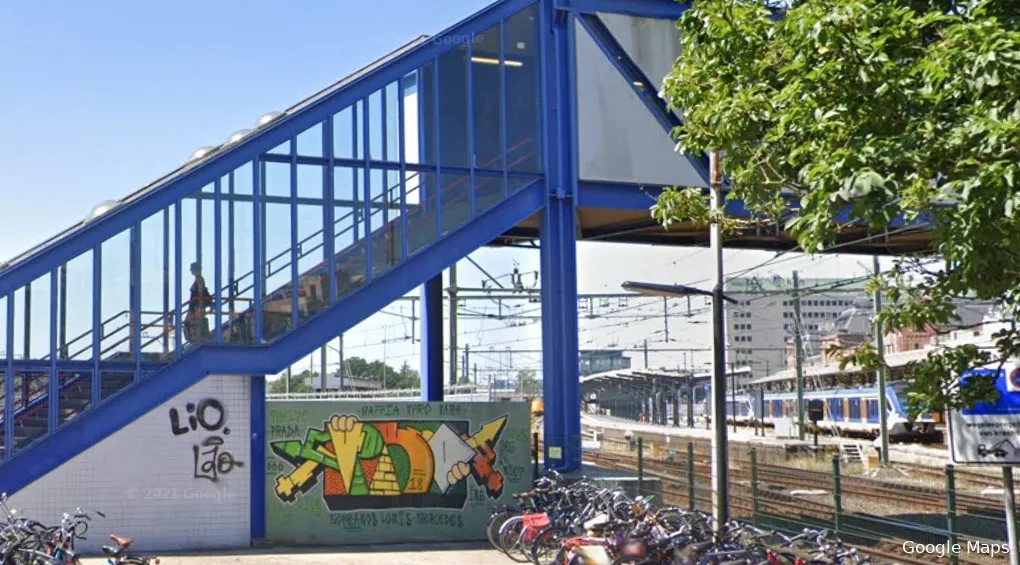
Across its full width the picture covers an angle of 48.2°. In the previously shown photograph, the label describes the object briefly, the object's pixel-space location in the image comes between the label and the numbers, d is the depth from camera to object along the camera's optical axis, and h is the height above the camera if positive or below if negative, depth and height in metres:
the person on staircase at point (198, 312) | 18.70 +1.06
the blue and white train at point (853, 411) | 50.22 -2.31
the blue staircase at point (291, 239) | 17.78 +2.31
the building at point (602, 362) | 131.75 +0.89
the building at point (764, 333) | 140.25 +5.25
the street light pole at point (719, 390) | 14.23 -0.30
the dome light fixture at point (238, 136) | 19.45 +4.19
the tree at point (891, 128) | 7.40 +1.78
